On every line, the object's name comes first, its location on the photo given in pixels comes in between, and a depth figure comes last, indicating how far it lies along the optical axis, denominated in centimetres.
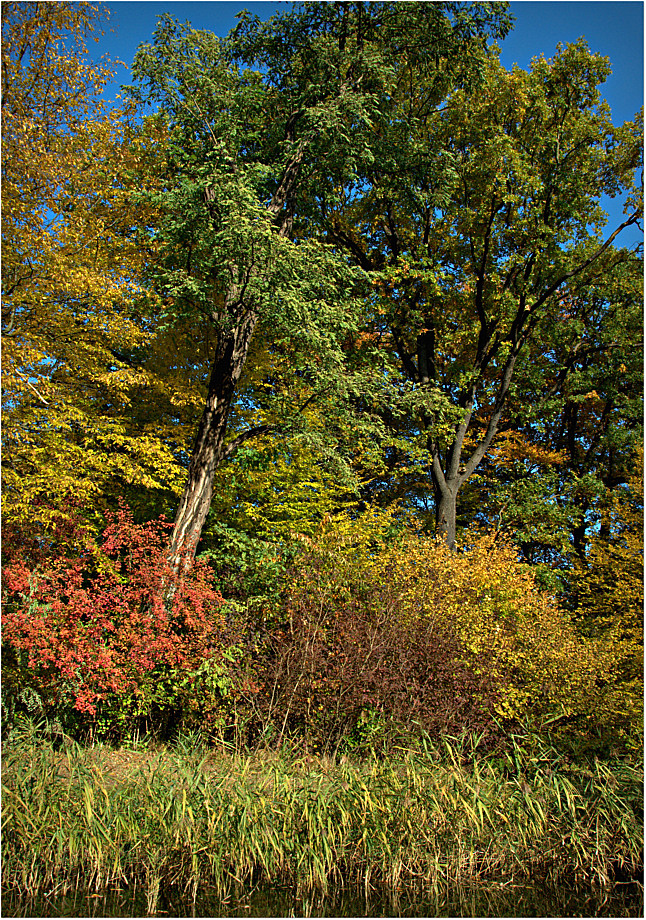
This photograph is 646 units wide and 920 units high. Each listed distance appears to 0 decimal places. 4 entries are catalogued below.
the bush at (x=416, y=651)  650
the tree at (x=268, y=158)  822
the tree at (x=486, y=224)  1168
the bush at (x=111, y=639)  625
